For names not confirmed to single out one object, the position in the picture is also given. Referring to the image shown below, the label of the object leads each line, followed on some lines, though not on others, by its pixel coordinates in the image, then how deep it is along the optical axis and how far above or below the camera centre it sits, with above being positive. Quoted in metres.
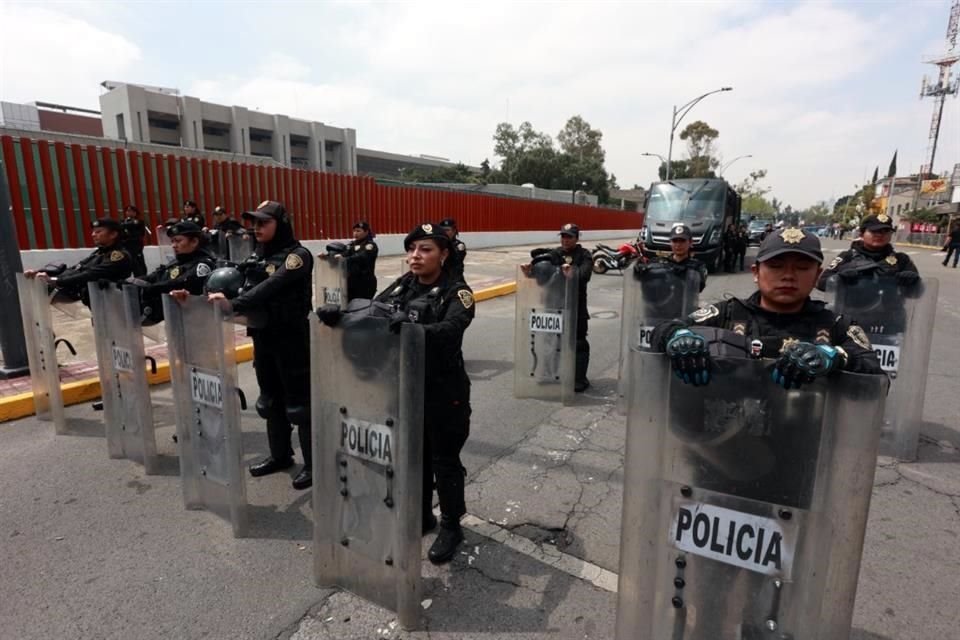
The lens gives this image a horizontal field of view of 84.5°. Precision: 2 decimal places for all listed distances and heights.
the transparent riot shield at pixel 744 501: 1.55 -0.84
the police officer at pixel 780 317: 1.75 -0.34
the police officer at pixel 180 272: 3.71 -0.32
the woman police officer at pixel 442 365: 2.58 -0.67
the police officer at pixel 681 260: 4.80 -0.27
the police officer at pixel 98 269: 4.23 -0.34
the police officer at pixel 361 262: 6.35 -0.40
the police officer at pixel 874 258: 4.22 -0.21
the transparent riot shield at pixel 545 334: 5.18 -1.02
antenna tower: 57.29 +16.06
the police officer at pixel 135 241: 5.46 -0.15
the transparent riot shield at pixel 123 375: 3.61 -1.04
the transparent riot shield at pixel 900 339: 4.08 -0.83
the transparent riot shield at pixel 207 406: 2.88 -1.01
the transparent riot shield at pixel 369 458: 2.18 -0.99
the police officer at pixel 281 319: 3.27 -0.57
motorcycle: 16.67 -0.91
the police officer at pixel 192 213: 9.55 +0.25
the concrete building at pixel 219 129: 48.12 +10.09
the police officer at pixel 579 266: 5.23 -0.35
